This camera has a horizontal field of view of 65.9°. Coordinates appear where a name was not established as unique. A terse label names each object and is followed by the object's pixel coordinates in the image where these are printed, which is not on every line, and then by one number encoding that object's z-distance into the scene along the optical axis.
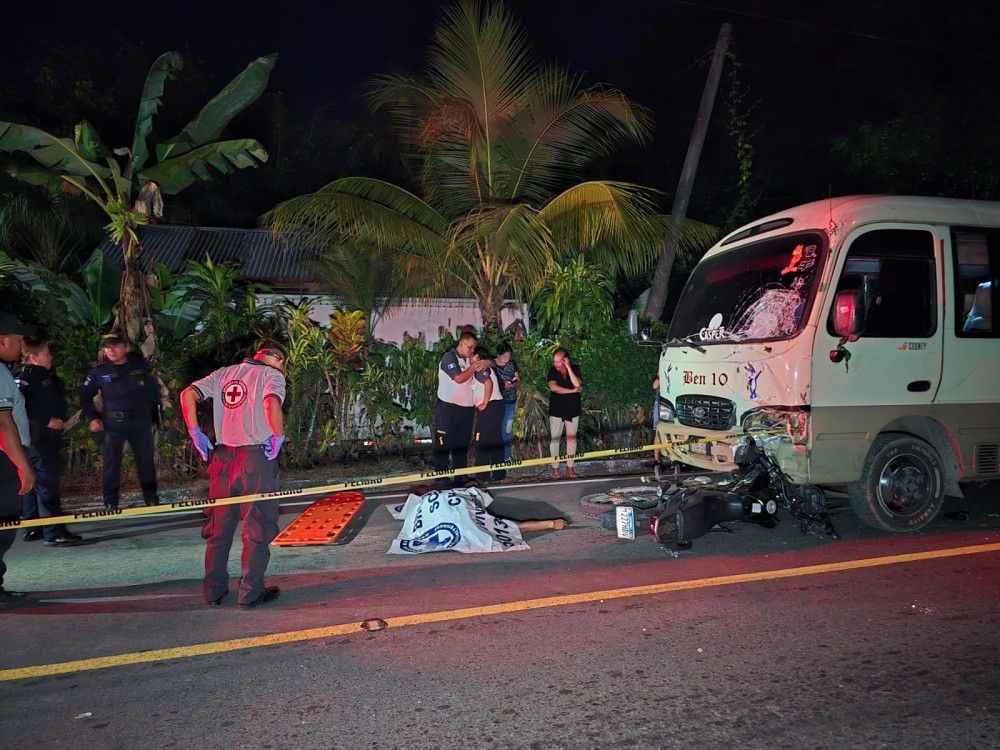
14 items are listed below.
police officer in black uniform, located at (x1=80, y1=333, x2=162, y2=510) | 7.58
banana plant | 9.79
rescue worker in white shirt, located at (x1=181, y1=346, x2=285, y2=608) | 4.97
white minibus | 6.07
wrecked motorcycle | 5.82
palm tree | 10.36
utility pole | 12.74
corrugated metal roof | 16.47
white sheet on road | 6.19
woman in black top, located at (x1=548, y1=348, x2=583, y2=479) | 9.71
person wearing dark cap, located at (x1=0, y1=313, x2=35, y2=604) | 4.89
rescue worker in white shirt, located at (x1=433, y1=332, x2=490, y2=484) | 8.53
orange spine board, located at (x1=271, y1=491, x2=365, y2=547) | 6.70
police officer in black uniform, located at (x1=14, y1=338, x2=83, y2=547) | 6.95
